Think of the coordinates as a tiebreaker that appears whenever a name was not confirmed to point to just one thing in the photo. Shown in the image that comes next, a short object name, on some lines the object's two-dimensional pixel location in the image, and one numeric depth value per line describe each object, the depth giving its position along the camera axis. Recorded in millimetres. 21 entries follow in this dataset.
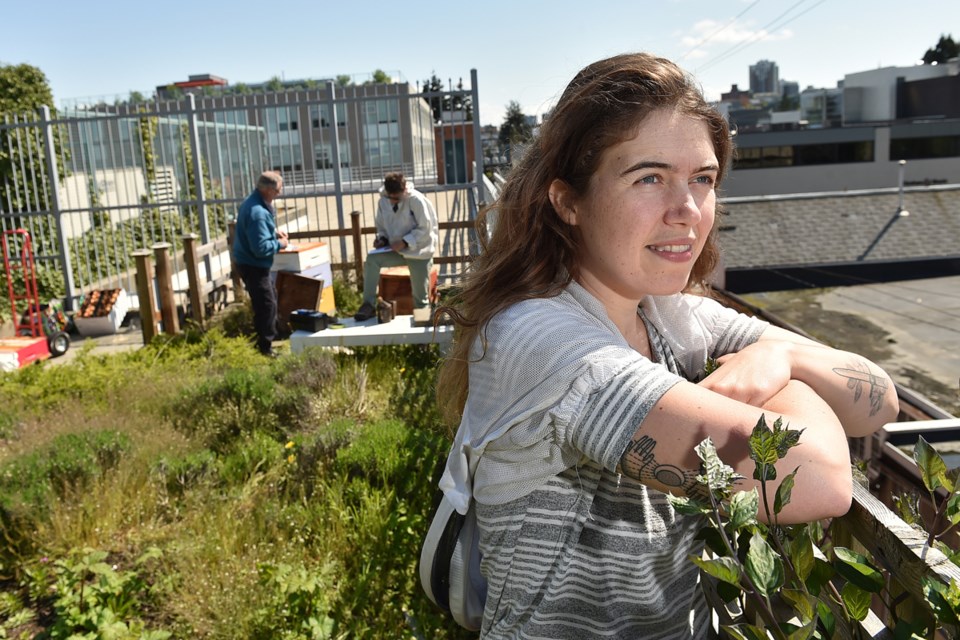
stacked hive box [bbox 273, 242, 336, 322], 9172
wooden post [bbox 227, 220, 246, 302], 10375
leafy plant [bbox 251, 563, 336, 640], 2863
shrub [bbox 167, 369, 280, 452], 5156
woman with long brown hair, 1177
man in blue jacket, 8242
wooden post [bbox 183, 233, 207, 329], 8859
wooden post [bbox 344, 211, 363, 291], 10580
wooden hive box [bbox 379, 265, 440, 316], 8539
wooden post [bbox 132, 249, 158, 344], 8383
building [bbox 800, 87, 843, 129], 84250
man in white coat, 8508
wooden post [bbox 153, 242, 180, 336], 8469
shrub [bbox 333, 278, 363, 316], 9914
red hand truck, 8211
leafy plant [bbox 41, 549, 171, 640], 2932
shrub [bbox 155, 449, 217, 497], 4215
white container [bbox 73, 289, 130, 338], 10148
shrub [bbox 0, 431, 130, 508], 3889
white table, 6934
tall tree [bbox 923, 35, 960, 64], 101250
